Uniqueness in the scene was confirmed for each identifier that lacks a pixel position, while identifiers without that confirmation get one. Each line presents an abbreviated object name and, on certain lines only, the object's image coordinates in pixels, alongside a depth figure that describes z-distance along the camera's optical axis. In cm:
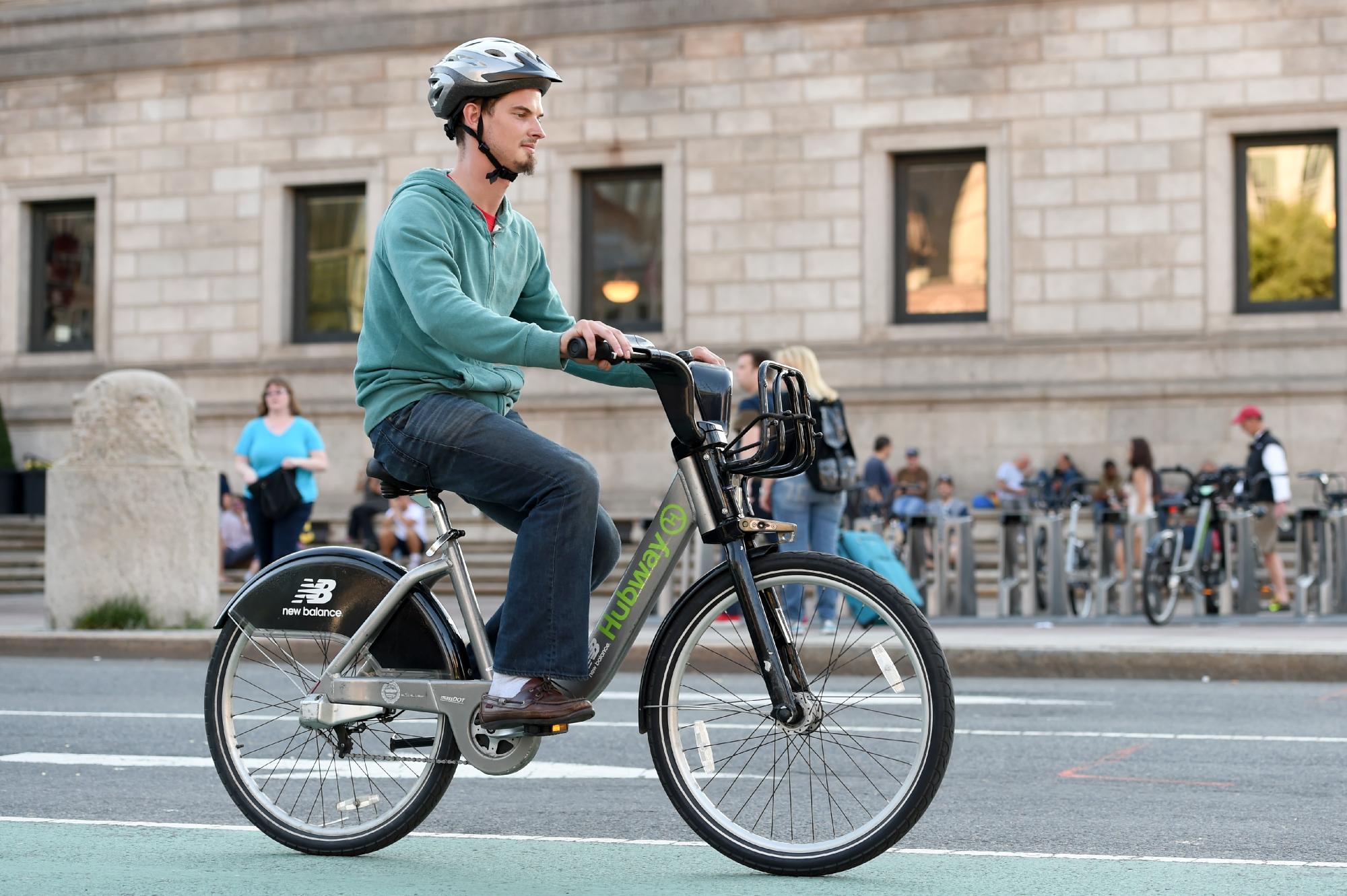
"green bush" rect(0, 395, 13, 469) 2722
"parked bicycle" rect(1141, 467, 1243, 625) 1583
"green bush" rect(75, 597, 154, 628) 1368
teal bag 1377
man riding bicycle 478
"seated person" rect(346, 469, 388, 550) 2300
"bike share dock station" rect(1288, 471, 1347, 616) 1639
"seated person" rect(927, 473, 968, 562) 2112
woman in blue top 1439
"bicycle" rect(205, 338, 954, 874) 471
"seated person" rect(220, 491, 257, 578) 2128
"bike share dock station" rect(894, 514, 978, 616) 1667
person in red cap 1745
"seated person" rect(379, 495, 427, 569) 2180
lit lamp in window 2589
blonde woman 1284
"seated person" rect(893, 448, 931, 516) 2250
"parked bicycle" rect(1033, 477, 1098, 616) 1698
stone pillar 1349
